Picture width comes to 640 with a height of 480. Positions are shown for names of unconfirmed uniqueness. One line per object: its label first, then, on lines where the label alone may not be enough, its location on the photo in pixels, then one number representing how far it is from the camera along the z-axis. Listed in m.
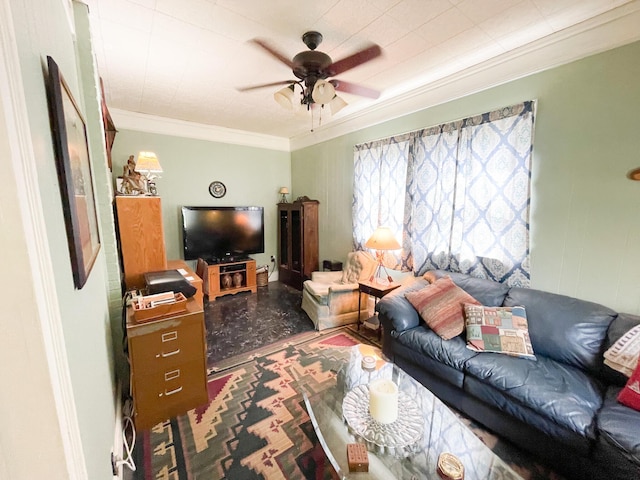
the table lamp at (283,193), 4.82
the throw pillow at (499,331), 1.79
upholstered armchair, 3.03
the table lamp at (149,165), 2.70
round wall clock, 4.32
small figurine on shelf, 2.46
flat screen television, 3.97
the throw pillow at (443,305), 2.02
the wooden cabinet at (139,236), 2.23
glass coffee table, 1.10
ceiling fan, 1.78
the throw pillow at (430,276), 2.53
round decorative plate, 1.18
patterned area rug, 1.43
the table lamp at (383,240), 2.71
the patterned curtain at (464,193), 2.16
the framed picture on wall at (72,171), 0.78
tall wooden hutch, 4.30
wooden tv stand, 3.98
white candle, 1.24
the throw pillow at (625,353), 1.45
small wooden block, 1.08
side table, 2.73
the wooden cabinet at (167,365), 1.65
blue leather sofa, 1.26
